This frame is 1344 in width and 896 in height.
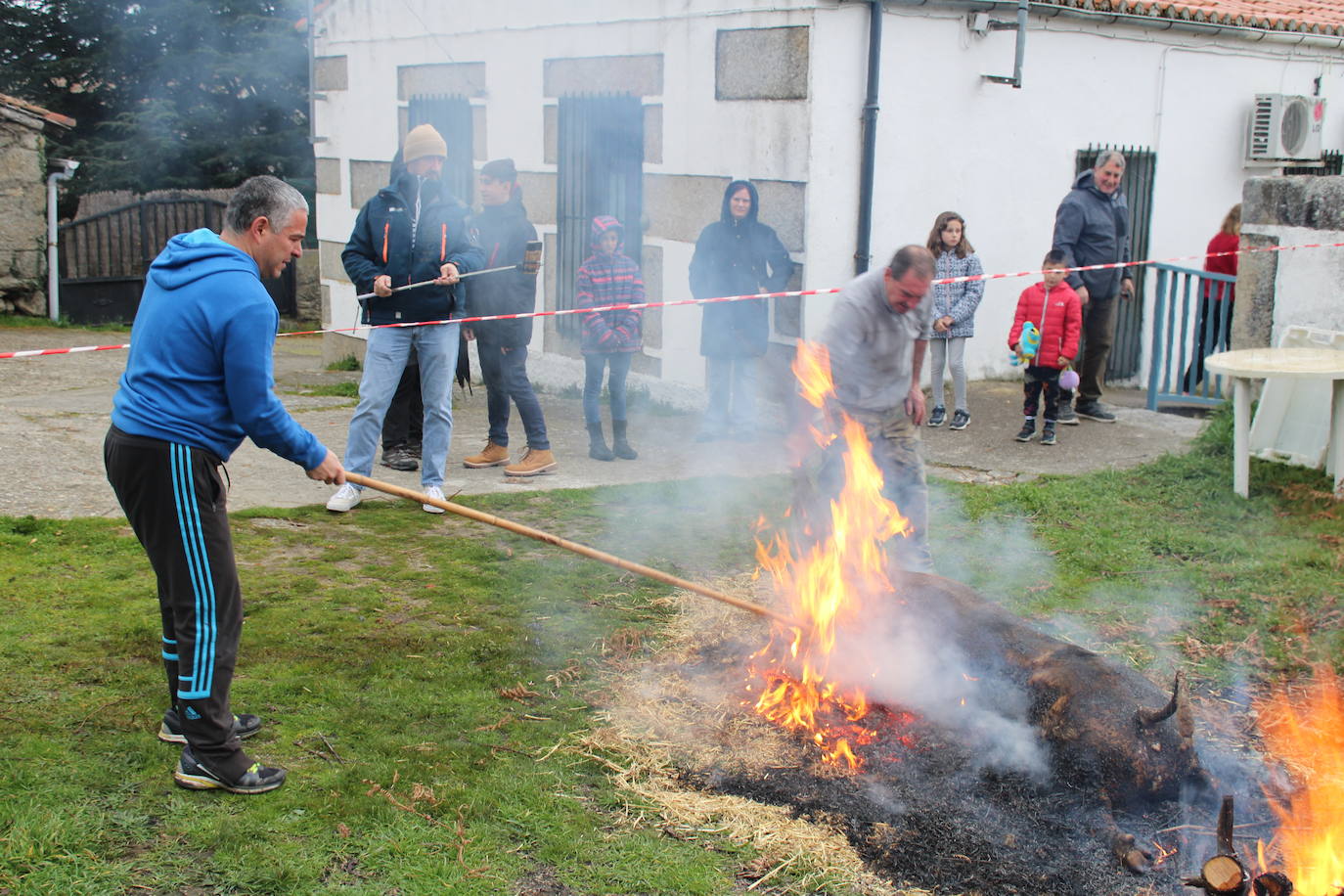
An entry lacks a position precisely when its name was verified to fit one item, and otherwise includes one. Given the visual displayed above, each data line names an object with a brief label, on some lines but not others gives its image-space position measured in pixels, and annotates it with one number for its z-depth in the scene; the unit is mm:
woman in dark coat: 9633
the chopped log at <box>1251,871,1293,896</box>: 3340
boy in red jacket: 9547
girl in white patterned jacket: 9789
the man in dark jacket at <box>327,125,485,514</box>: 7684
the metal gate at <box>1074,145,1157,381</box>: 12125
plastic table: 7762
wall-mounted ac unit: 12383
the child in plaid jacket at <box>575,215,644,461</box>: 9047
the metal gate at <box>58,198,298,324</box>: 19734
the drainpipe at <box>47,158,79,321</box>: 18844
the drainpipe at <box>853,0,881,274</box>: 9727
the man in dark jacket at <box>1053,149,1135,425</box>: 9992
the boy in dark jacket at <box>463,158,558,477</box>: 8562
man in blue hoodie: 4070
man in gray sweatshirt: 5961
